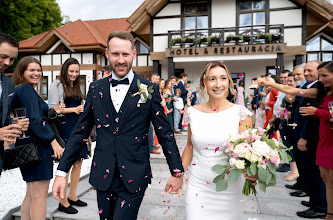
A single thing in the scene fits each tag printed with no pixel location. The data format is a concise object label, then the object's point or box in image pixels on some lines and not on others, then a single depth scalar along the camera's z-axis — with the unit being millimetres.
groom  2020
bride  2359
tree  24281
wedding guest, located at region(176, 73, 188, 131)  10304
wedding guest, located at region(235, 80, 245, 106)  10547
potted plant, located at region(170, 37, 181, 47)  15367
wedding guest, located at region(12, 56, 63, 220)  2582
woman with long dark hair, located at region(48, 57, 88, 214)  3557
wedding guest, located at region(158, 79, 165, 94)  7974
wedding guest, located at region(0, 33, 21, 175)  2041
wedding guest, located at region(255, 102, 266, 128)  7553
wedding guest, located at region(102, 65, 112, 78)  4145
